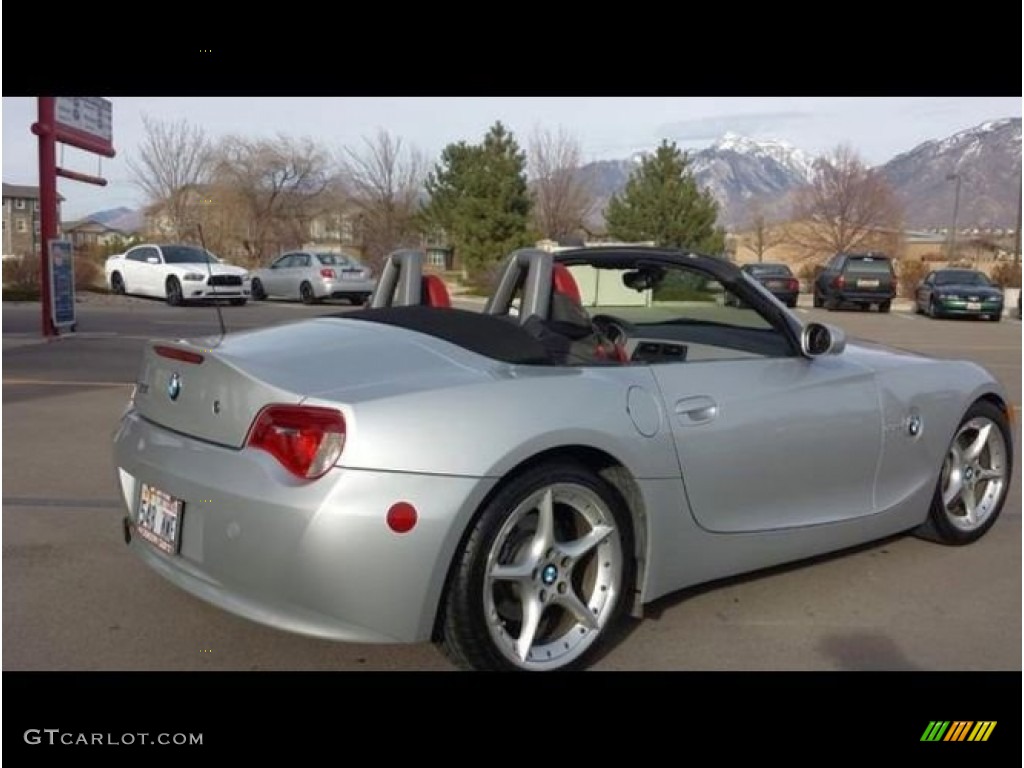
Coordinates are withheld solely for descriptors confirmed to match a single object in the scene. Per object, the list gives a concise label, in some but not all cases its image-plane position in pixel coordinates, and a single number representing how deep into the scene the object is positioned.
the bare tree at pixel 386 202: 41.62
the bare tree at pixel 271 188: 40.72
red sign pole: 13.66
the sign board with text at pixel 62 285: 13.74
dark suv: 26.31
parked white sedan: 21.38
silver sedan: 23.03
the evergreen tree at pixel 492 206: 36.75
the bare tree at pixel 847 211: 58.72
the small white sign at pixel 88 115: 14.88
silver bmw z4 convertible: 2.72
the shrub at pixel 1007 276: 35.78
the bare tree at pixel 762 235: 61.41
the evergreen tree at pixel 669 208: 38.06
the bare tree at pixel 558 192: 44.78
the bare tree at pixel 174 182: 36.69
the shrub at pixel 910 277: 35.88
